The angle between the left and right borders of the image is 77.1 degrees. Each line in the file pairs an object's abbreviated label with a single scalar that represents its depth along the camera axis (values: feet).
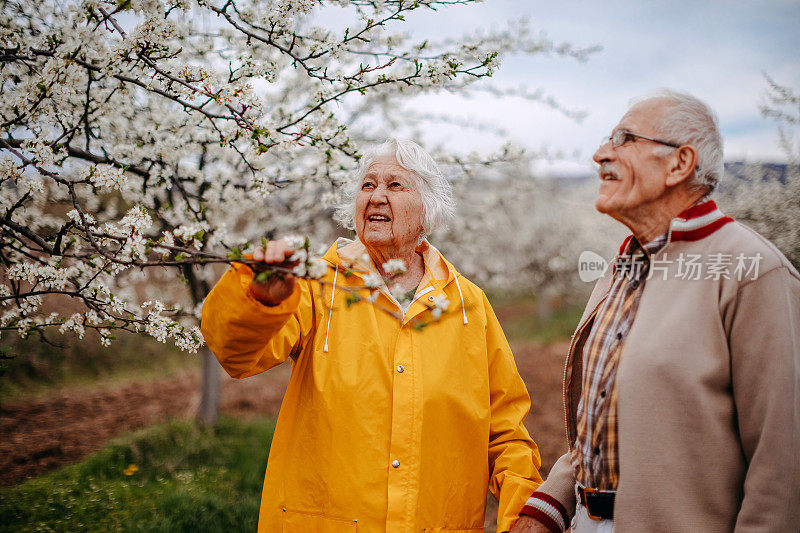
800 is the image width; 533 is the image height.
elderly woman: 5.78
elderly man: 4.35
